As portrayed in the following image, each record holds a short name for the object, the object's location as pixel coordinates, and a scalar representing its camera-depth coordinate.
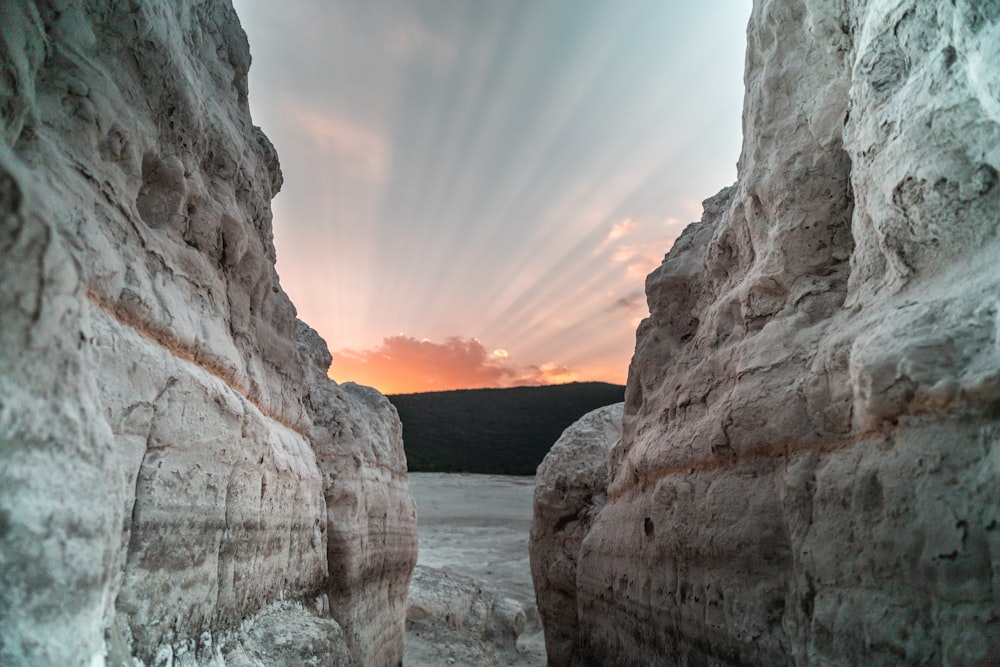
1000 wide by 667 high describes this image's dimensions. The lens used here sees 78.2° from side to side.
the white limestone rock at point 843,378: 2.43
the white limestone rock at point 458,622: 11.70
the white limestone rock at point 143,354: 1.70
